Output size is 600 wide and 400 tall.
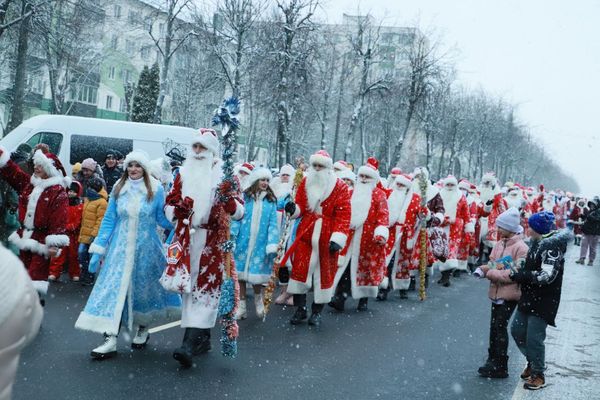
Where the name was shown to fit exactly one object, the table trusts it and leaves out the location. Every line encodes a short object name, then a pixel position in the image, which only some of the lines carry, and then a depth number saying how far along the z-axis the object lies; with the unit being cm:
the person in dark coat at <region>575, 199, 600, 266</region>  1875
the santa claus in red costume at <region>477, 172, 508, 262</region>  1647
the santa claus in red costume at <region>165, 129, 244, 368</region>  601
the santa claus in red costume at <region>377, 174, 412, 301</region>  1113
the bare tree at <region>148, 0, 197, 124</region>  2855
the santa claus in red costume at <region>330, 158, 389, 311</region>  960
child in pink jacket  632
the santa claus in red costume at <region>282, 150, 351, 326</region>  824
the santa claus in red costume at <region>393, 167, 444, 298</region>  1116
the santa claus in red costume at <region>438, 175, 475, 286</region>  1317
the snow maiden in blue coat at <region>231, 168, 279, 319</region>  855
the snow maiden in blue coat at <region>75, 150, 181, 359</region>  601
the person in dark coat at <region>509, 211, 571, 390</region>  592
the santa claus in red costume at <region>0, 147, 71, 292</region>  667
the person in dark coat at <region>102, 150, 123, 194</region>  1240
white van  1445
